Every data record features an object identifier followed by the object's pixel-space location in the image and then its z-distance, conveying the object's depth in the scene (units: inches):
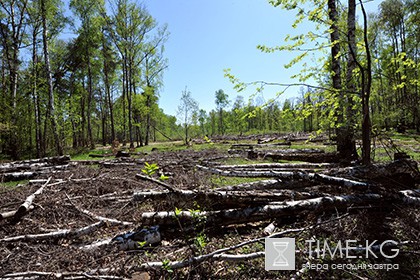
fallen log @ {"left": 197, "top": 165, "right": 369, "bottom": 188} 158.8
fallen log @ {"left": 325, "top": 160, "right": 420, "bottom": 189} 169.6
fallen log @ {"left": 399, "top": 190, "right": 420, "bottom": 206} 141.5
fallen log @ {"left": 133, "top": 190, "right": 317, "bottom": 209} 144.3
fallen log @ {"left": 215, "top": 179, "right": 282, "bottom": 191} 185.6
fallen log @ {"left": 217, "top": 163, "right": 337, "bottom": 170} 316.5
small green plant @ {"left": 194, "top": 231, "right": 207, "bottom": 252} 108.3
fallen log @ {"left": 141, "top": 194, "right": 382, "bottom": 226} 135.3
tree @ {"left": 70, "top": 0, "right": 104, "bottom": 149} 890.1
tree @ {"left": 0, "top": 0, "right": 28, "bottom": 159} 649.6
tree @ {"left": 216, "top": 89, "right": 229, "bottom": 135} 2332.4
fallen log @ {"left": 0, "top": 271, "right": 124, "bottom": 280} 96.9
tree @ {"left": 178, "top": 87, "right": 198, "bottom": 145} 1160.8
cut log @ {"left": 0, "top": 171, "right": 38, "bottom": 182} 311.9
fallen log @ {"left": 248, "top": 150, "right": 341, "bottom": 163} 349.4
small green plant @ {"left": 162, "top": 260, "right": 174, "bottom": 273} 97.5
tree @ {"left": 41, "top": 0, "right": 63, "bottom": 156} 569.3
